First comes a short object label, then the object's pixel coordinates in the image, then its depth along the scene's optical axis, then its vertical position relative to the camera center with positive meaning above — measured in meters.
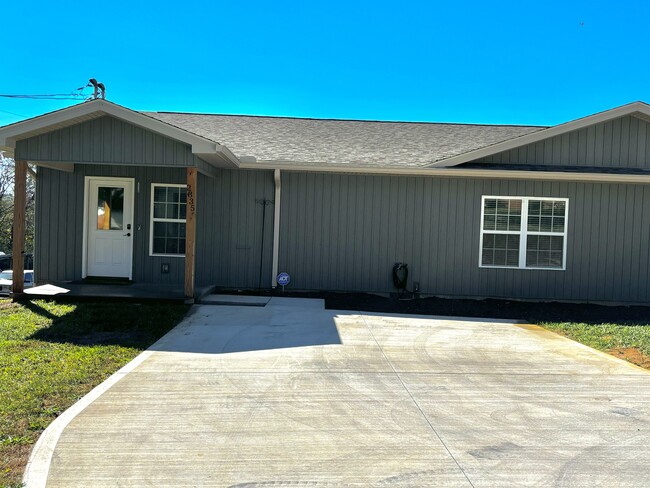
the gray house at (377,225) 10.30 +0.18
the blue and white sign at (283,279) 10.13 -0.93
